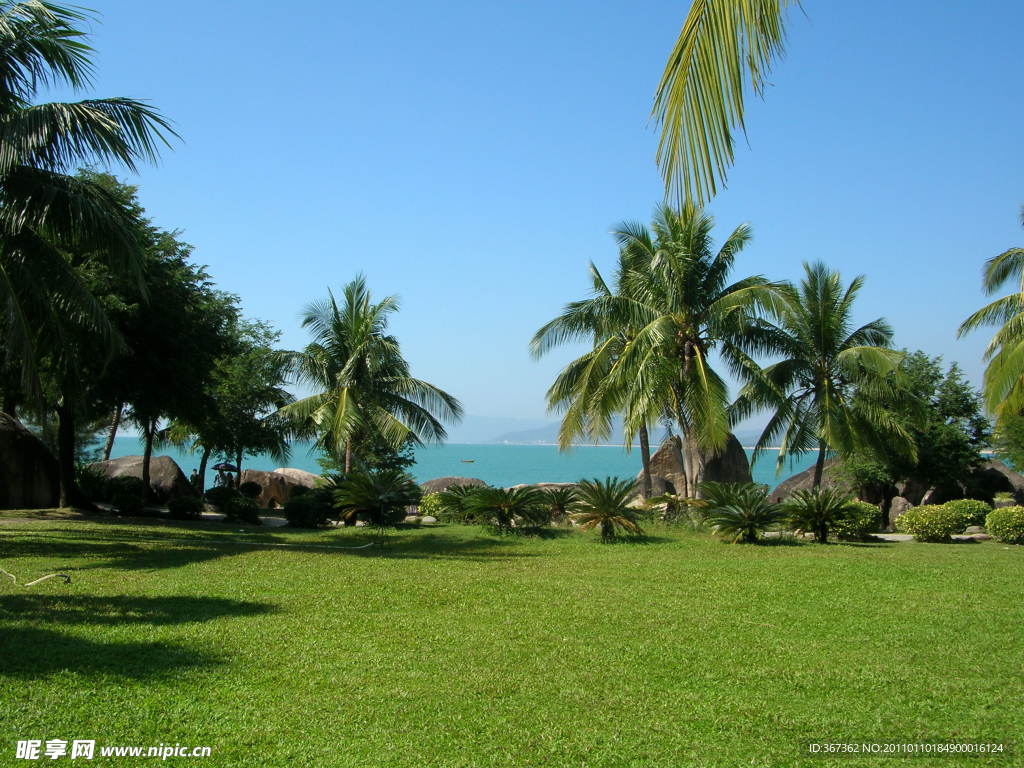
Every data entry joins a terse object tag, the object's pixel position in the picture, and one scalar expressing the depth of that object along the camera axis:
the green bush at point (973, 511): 18.70
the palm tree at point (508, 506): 17.52
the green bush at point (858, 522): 16.09
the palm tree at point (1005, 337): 17.30
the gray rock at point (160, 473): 28.55
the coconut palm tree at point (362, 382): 25.47
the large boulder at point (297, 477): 35.56
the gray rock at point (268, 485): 34.53
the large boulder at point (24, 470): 21.56
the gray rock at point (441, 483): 32.37
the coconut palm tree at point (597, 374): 19.80
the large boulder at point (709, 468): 26.78
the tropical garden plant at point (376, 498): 19.89
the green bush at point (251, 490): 32.41
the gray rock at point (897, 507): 25.34
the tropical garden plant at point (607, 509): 16.02
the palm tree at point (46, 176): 12.02
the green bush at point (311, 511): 20.73
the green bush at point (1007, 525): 16.52
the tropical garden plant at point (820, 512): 15.99
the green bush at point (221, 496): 23.28
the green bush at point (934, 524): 17.06
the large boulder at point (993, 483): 27.23
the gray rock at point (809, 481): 27.20
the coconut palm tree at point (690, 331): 18.91
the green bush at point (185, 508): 21.75
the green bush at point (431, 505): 22.23
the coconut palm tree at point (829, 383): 21.81
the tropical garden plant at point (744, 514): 15.70
